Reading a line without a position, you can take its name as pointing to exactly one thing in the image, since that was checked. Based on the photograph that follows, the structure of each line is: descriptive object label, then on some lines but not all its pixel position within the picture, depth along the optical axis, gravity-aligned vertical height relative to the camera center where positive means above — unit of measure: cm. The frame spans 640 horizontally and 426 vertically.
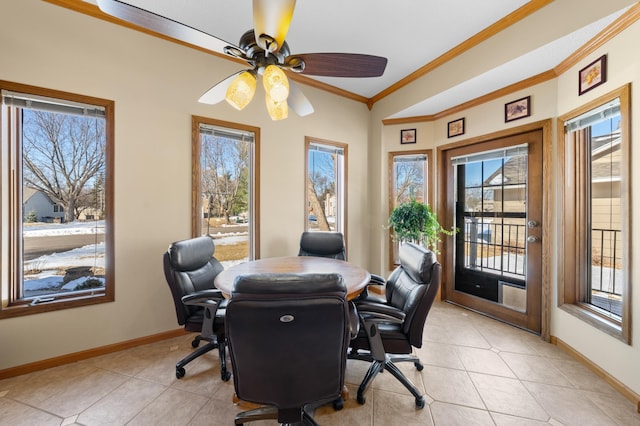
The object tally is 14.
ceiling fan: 127 +94
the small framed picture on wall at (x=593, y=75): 204 +110
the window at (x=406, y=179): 382 +49
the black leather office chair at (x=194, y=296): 185 -60
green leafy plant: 335 -13
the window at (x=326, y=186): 366 +38
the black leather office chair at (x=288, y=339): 110 -55
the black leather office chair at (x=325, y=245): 300 -36
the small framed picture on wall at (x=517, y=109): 275 +110
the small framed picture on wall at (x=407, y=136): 381 +110
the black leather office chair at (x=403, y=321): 161 -66
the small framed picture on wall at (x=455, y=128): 338 +110
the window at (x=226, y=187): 279 +28
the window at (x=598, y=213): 190 +0
